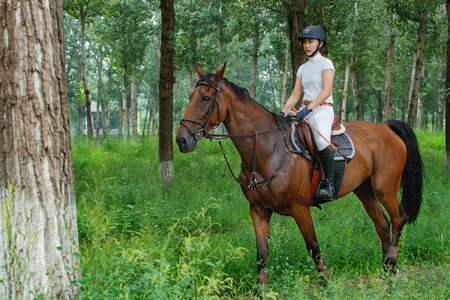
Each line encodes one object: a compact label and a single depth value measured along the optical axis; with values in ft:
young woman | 16.02
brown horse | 14.64
